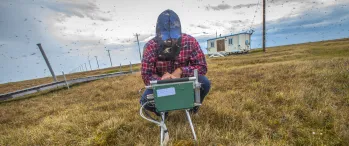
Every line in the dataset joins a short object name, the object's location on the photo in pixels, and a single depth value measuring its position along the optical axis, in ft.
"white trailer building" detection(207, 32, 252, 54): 101.40
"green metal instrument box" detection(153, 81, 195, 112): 6.21
